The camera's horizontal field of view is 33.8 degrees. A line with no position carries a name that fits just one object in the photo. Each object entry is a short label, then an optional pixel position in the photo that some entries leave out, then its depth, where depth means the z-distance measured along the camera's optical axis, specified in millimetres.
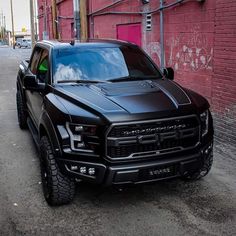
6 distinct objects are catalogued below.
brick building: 6156
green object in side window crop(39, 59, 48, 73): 5100
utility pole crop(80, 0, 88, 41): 13977
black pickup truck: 3627
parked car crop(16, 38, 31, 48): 54312
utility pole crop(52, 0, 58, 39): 19844
